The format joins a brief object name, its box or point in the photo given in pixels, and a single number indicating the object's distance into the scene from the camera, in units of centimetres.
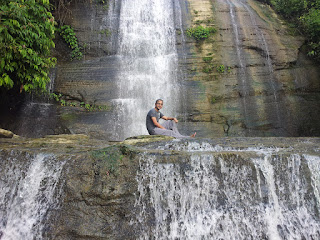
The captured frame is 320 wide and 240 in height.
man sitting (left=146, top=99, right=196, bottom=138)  658
